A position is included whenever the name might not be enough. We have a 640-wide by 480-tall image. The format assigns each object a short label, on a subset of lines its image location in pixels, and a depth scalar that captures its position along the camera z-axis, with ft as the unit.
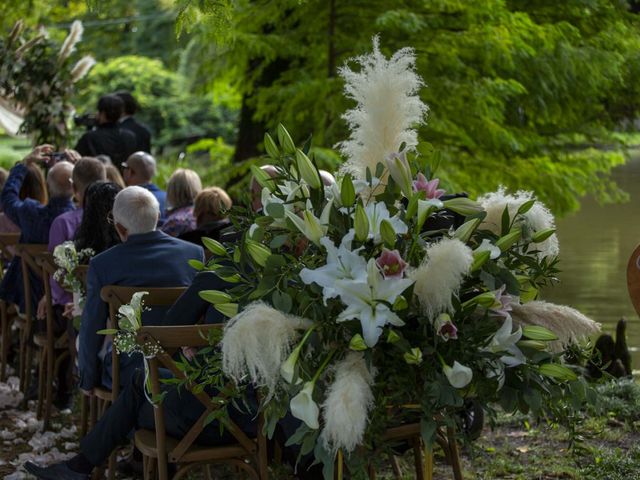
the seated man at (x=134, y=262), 27.44
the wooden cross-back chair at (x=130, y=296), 25.50
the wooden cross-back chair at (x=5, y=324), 43.13
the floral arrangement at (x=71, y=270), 30.81
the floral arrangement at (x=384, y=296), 16.00
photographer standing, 51.93
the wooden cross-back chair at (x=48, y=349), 34.12
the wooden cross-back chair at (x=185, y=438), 21.71
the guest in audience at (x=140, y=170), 42.21
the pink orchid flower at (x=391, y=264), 16.31
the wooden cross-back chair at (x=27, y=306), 36.80
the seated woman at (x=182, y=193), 39.04
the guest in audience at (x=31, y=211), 38.88
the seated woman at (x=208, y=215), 33.85
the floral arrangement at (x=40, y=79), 54.43
